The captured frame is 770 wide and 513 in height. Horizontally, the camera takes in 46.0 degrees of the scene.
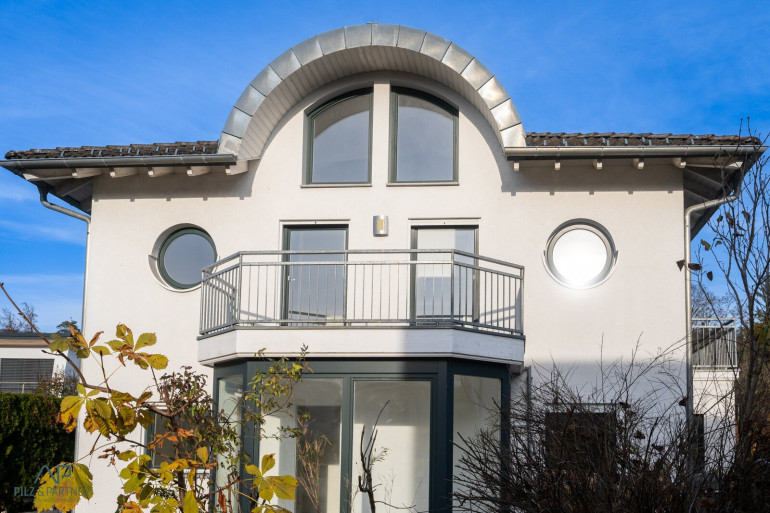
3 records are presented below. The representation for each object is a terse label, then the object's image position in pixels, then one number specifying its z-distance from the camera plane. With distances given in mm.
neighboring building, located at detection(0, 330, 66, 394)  29973
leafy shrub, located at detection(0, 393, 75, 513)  15062
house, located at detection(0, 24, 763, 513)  10914
